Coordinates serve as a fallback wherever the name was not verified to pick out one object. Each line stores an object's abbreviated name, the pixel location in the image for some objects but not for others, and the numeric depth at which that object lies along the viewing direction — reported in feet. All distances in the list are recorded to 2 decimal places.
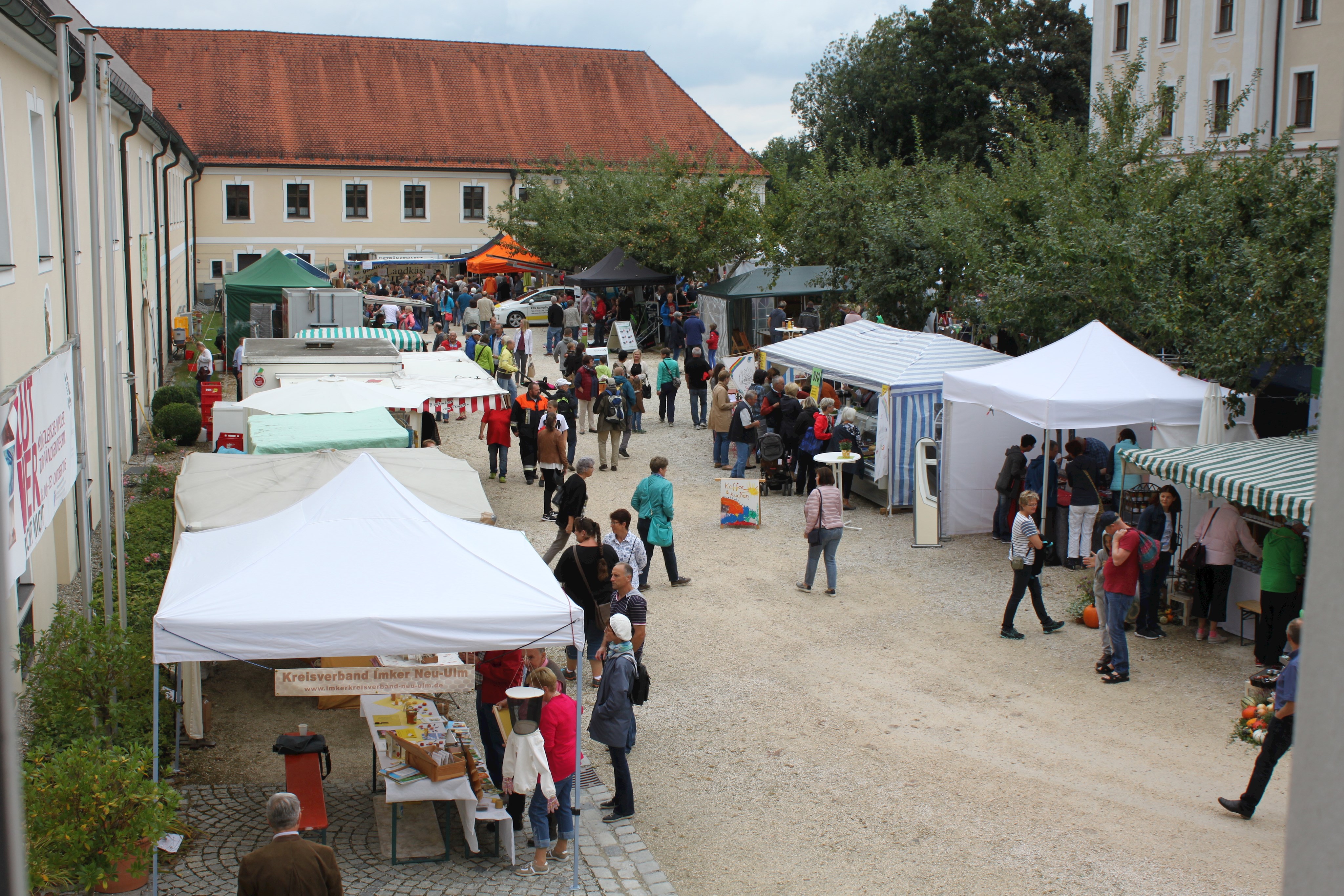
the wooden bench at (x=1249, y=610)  35.91
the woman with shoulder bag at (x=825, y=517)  40.63
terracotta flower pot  21.36
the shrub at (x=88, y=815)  20.29
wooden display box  24.17
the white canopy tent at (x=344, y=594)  22.82
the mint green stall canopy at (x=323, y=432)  39.78
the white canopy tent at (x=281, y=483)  32.07
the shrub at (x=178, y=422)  67.00
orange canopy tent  130.52
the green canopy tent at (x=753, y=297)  91.86
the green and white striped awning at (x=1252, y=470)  31.86
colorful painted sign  51.31
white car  119.65
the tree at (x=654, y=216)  100.48
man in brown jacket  18.07
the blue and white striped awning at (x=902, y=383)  51.75
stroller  56.90
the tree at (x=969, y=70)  169.27
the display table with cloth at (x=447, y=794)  23.81
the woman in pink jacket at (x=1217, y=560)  37.06
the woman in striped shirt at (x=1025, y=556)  36.35
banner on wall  18.70
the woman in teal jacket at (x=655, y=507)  40.83
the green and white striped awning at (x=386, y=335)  70.79
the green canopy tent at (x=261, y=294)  89.66
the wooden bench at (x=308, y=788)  24.09
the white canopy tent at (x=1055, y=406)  42.83
